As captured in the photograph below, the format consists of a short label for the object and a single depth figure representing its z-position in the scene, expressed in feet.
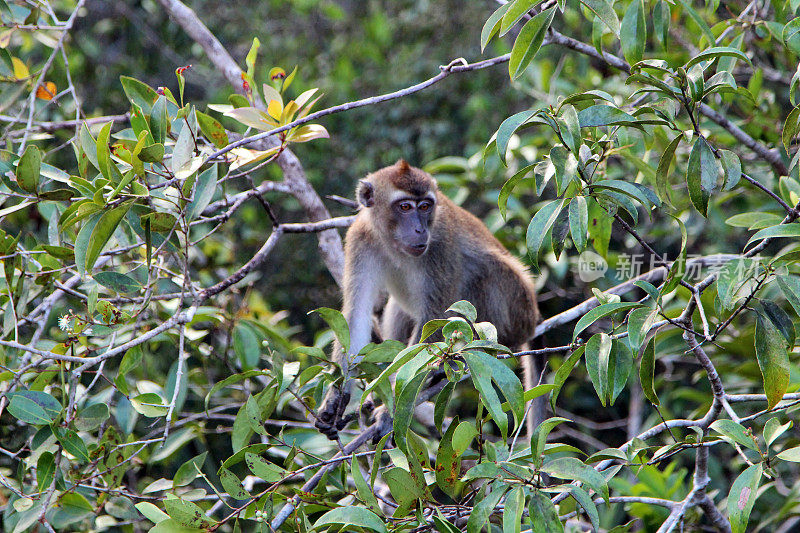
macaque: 27.94
